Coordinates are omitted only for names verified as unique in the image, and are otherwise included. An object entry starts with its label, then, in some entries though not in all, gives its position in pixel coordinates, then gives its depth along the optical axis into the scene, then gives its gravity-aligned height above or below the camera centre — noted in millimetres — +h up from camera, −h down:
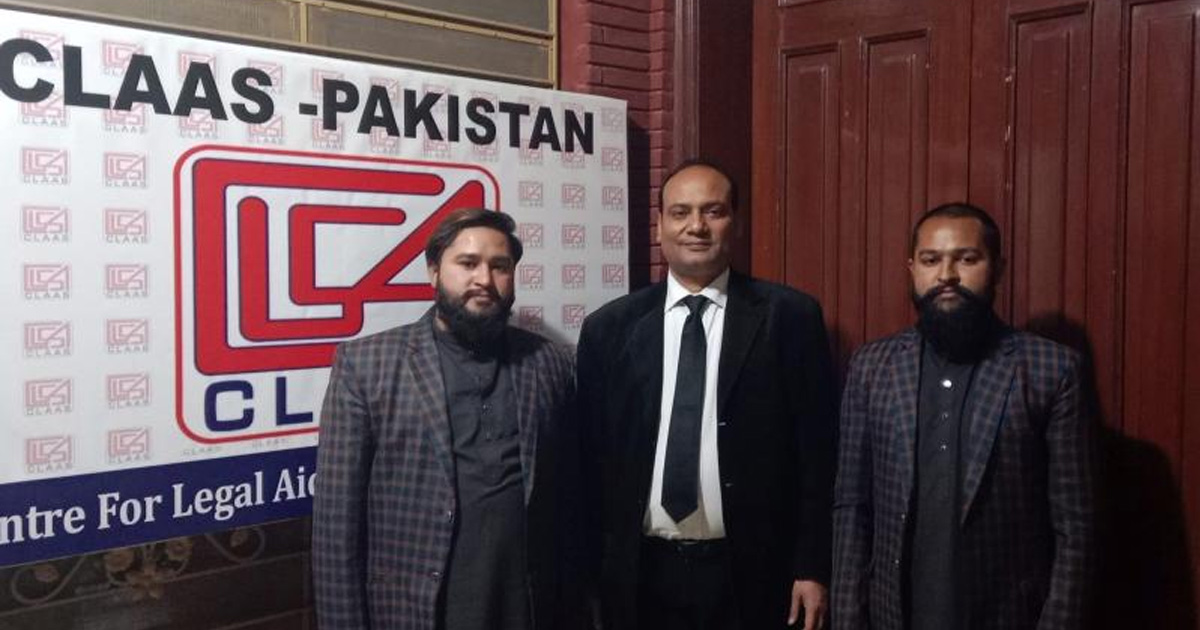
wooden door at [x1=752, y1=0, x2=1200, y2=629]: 2914 +278
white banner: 2373 +66
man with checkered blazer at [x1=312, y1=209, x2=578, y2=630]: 2406 -447
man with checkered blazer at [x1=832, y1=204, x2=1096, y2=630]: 2359 -432
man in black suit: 2650 -424
